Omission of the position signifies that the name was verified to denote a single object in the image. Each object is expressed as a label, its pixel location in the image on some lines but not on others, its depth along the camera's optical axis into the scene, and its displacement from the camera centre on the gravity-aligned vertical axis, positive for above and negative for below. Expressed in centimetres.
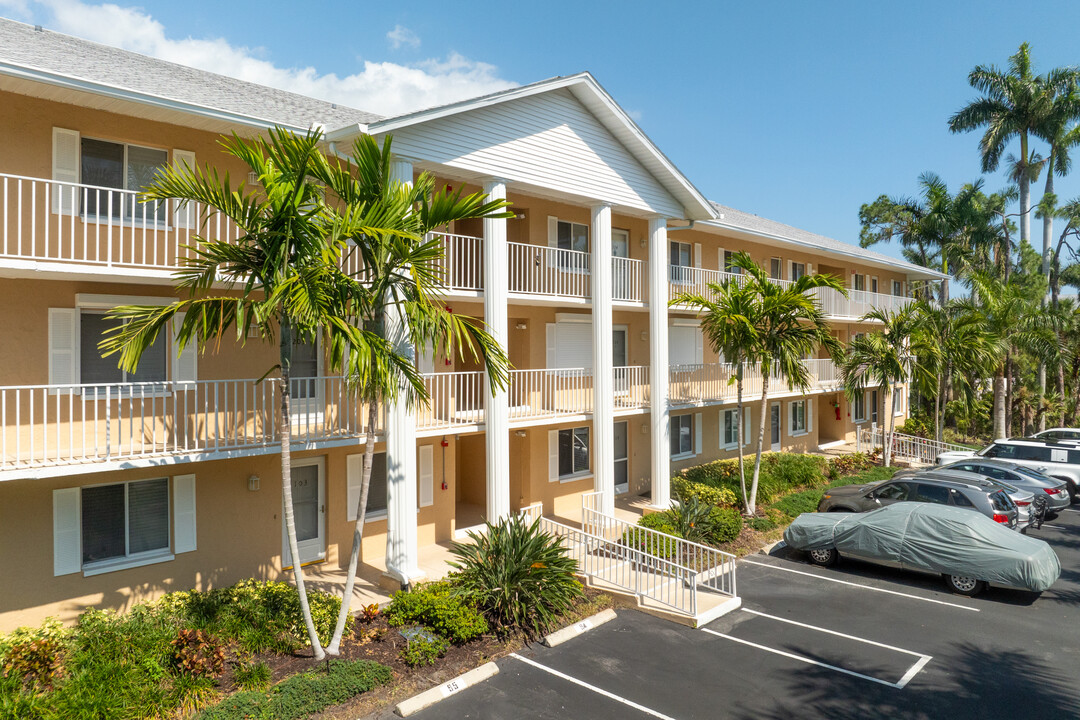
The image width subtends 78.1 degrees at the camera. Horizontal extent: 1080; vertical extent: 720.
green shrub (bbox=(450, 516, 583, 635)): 1062 -351
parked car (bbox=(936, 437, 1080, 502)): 2038 -303
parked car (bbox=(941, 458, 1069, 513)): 1816 -329
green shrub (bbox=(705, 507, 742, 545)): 1534 -383
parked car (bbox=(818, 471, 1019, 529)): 1476 -313
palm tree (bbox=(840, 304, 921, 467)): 2327 +18
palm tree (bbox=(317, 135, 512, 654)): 862 +135
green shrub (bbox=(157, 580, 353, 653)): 952 -374
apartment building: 1008 +17
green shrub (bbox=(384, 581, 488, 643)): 1006 -386
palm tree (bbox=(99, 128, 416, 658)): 806 +133
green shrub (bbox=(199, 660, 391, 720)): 774 -403
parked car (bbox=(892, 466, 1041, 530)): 1570 -325
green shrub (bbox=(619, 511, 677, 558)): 1345 -367
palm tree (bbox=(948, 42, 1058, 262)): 3422 +1328
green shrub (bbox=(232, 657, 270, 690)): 841 -397
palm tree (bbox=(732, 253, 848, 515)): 1661 +92
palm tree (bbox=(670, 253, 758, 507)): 1697 +112
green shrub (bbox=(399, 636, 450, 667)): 935 -411
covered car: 1198 -358
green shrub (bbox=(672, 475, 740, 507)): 1773 -355
